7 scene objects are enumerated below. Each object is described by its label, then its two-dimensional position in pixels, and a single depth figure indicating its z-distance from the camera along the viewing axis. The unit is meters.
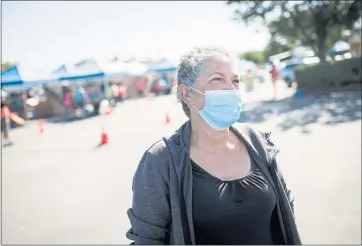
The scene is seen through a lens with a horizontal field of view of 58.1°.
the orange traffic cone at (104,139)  8.79
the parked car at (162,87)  26.06
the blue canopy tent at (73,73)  10.77
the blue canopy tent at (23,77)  9.96
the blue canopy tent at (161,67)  25.61
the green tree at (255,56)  77.08
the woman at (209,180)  1.46
